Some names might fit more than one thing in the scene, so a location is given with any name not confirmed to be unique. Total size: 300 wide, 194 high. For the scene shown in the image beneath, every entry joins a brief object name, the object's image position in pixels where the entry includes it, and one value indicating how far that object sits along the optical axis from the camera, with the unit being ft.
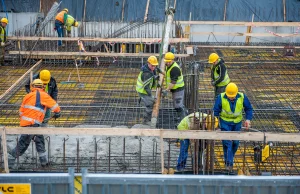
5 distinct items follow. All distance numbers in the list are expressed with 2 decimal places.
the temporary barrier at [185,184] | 21.30
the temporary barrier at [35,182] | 21.08
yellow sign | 21.13
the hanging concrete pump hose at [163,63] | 33.14
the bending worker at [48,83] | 31.45
